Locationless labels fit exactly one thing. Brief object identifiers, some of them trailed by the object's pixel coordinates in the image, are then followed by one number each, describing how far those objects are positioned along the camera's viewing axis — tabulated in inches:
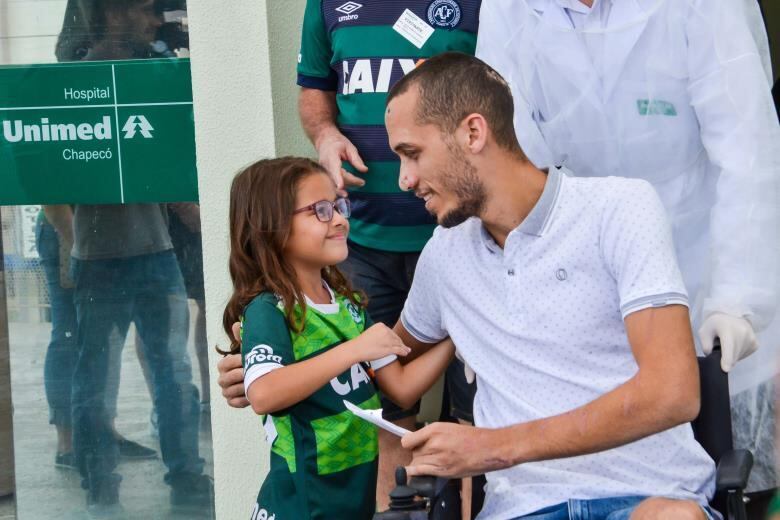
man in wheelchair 156.5
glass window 292.1
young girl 177.5
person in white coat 185.7
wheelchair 154.1
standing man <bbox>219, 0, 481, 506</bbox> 231.9
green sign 290.6
